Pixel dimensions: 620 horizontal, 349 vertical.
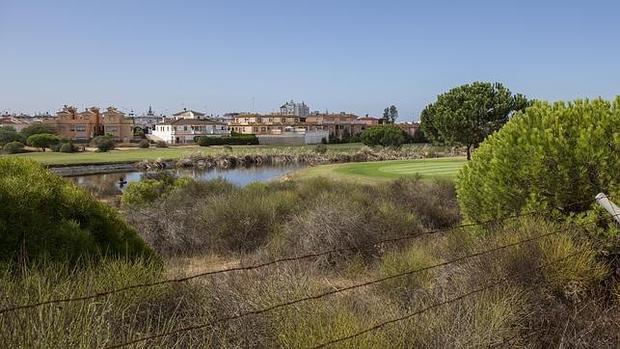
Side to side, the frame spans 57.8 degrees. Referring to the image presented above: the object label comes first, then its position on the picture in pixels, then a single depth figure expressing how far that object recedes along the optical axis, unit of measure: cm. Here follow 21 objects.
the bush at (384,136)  6969
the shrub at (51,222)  578
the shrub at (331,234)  969
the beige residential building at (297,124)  11200
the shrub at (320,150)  6712
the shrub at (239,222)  1195
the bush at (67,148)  7038
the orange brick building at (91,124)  9819
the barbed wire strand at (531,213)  644
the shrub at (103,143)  7519
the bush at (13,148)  6259
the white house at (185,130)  10269
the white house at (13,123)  10875
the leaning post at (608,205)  537
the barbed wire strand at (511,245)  514
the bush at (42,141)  7300
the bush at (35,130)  8212
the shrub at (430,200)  1489
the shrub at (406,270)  548
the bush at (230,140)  8969
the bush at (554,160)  664
